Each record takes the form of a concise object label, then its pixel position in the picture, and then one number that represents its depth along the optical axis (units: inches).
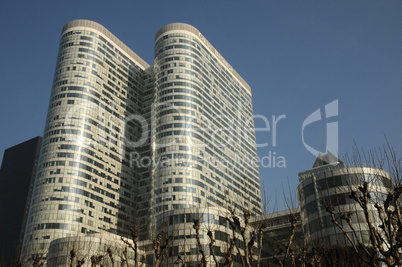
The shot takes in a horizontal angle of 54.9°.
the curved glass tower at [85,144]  4512.8
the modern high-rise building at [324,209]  2063.2
